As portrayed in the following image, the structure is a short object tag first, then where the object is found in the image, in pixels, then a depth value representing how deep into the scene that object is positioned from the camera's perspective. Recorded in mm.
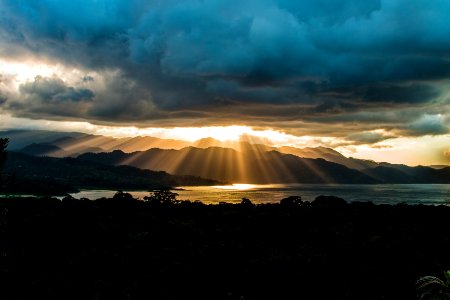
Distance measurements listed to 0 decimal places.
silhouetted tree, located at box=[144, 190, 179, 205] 143562
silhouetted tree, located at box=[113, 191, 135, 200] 89500
